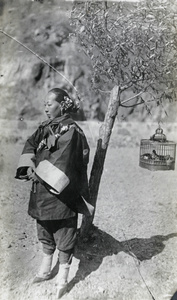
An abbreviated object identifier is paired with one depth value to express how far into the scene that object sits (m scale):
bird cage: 2.92
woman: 2.50
